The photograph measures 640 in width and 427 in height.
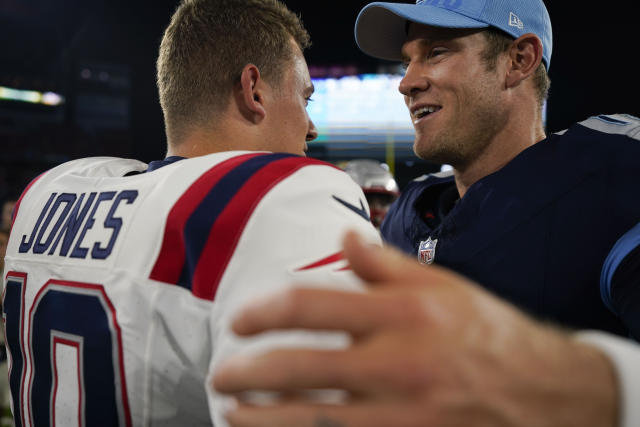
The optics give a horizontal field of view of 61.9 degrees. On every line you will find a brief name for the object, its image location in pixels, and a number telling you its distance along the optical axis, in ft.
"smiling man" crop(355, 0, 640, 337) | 3.08
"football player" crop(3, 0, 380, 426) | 1.96
